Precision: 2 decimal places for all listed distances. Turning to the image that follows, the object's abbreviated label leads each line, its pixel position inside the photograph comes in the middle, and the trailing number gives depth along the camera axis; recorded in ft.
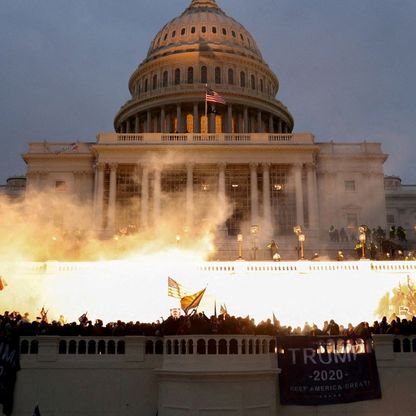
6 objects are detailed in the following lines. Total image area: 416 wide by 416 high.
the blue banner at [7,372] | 69.26
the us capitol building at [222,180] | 195.42
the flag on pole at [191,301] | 78.20
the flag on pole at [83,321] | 73.71
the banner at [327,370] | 70.28
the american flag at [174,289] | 99.25
